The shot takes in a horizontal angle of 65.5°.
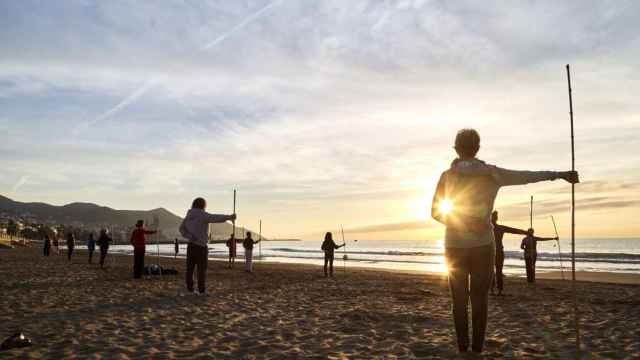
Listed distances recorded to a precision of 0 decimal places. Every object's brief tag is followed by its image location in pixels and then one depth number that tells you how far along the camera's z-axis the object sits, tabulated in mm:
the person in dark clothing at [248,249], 22772
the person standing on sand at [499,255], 12414
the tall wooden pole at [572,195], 4891
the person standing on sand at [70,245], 32969
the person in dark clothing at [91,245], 28766
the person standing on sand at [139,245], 17109
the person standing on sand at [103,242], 22938
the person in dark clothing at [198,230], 11445
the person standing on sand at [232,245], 25484
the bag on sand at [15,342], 6035
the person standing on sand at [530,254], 17719
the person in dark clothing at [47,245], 38781
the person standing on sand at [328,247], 22253
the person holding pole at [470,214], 5098
